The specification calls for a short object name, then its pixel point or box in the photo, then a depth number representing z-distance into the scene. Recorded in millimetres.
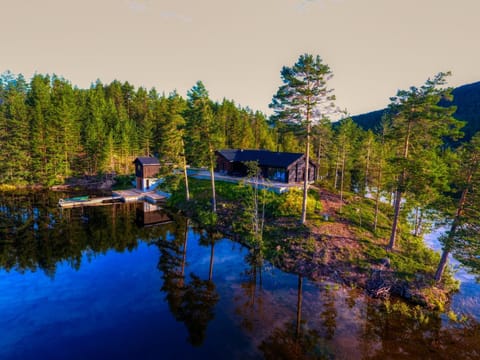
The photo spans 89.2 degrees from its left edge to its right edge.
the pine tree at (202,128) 27875
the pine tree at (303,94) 20484
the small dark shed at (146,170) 40700
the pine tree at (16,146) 41219
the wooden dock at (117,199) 34188
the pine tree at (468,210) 14491
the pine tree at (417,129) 16422
